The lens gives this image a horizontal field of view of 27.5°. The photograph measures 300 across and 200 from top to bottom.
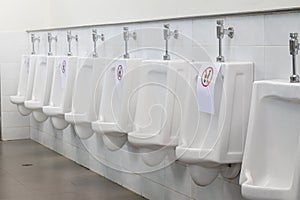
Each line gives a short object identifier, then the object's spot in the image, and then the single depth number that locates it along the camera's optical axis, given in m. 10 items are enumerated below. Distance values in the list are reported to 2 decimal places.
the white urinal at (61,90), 4.82
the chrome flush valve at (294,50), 2.66
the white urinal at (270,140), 2.61
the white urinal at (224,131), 2.95
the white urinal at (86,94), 4.36
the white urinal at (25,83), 5.82
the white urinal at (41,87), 5.37
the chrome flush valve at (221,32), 3.19
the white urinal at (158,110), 3.38
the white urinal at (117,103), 3.84
